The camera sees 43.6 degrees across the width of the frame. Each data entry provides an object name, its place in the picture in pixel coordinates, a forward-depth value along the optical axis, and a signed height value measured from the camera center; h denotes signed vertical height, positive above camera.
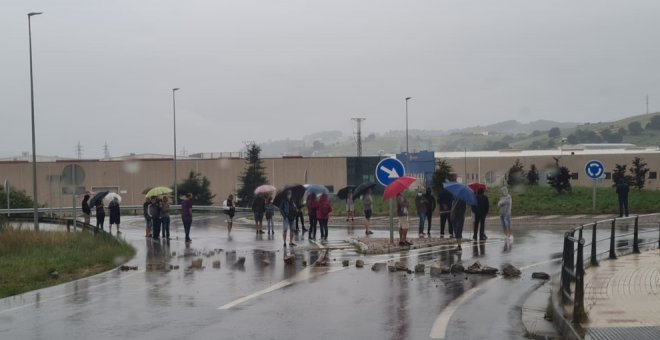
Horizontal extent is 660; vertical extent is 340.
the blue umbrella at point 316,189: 27.19 -0.60
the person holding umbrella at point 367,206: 27.31 -1.23
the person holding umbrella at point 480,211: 23.83 -1.26
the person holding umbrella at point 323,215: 25.93 -1.39
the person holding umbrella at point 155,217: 28.20 -1.45
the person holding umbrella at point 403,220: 21.41 -1.31
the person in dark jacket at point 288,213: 23.76 -1.18
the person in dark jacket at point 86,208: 33.41 -1.30
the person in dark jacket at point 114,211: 32.38 -1.40
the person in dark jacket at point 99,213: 32.59 -1.47
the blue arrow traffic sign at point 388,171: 22.34 -0.03
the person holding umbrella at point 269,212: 30.17 -1.45
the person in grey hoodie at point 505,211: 23.50 -1.25
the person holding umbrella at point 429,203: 25.77 -1.09
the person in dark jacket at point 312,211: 26.58 -1.29
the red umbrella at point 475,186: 24.47 -0.55
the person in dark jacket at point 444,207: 25.16 -1.17
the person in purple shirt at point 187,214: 27.16 -1.32
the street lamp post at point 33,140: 29.61 +1.41
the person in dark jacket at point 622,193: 28.45 -0.98
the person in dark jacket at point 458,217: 21.19 -1.28
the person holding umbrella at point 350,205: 34.44 -1.48
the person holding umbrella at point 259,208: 30.19 -1.31
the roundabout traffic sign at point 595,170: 30.47 -0.17
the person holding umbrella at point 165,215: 27.88 -1.38
